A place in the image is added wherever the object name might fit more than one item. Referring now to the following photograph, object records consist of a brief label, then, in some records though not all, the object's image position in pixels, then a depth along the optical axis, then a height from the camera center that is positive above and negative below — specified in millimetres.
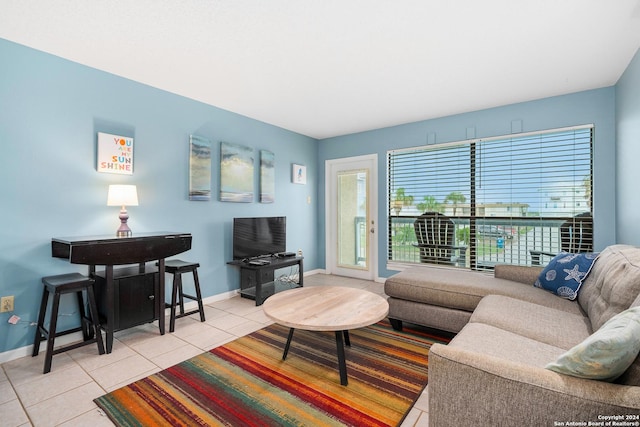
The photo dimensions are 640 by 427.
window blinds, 3203 +318
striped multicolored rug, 1577 -1075
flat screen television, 3631 -302
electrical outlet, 2152 -660
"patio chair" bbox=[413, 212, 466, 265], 3915 -364
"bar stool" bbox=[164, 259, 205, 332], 2697 -653
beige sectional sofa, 922 -626
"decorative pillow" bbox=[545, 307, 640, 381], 890 -436
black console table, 2201 -501
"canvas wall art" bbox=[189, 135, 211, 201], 3320 +507
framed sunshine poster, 2635 +541
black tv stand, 3441 -830
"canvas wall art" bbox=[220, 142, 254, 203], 3635 +511
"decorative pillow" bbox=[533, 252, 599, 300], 2162 -464
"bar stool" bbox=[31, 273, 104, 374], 2062 -712
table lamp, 2535 +121
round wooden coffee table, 1812 -663
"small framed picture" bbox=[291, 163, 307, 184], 4684 +621
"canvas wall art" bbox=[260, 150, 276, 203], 4137 +510
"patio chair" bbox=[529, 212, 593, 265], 3104 -235
